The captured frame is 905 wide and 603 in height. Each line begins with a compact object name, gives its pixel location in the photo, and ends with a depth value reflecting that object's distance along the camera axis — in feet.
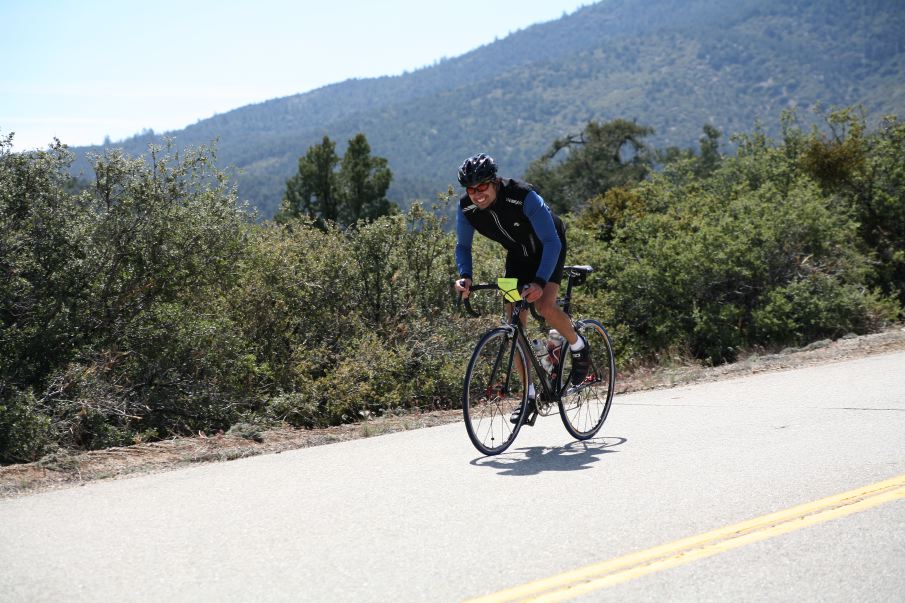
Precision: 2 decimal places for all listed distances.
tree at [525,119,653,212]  258.78
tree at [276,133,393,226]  206.08
